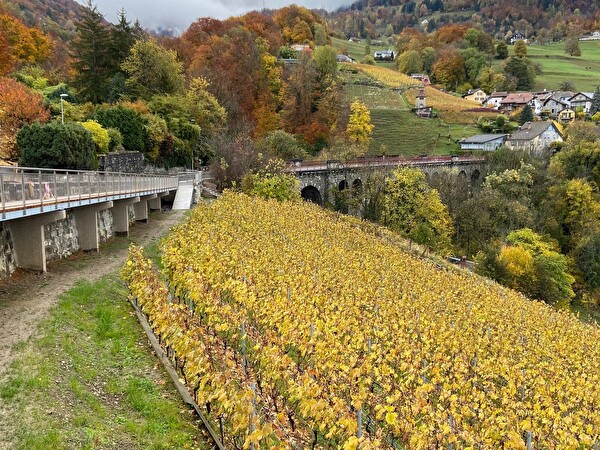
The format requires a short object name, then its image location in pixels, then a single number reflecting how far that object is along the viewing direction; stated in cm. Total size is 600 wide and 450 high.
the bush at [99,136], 2999
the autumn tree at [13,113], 2523
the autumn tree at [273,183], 3716
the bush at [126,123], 3466
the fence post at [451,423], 742
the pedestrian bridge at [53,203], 1226
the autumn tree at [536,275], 3397
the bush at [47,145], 2202
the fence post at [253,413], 662
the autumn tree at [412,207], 3953
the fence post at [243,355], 1000
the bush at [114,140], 3281
